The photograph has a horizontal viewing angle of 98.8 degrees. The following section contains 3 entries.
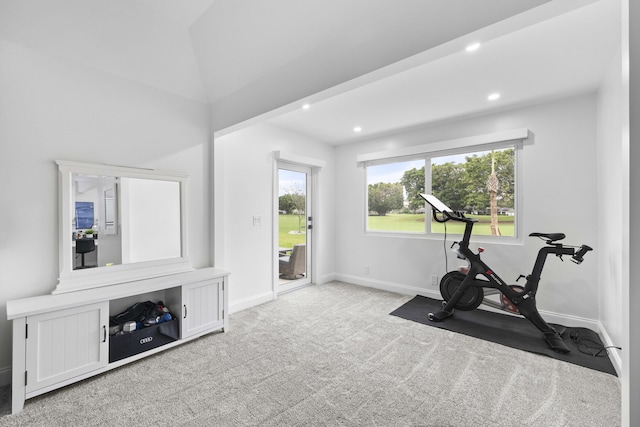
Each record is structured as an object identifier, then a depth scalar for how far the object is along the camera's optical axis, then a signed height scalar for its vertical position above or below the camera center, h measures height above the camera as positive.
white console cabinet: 1.70 -0.81
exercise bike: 2.54 -0.79
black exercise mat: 2.28 -1.20
